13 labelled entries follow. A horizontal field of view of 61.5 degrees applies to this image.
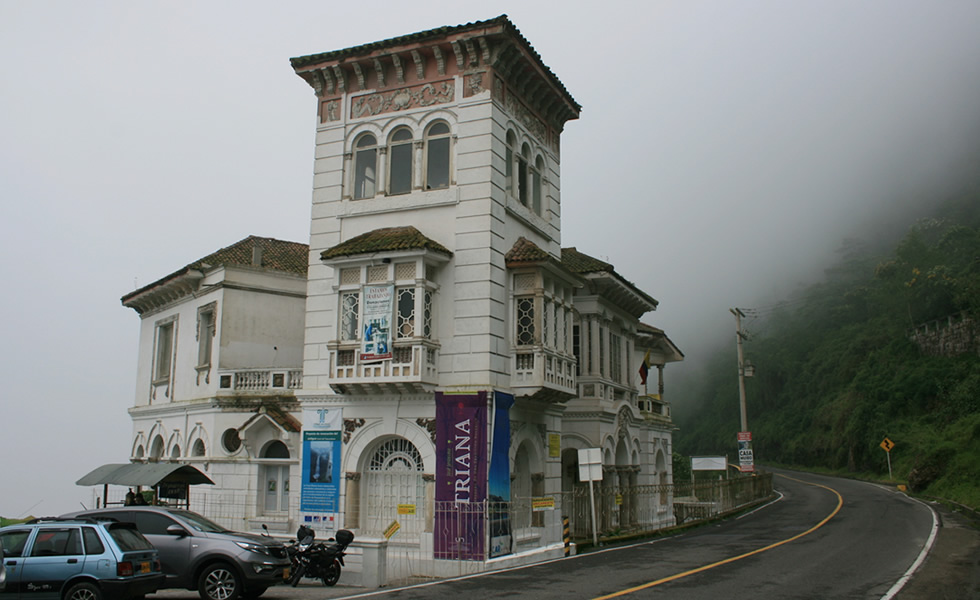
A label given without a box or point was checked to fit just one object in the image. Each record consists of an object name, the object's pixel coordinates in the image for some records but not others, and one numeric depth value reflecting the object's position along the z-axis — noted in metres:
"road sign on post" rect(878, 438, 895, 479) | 47.69
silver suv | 13.95
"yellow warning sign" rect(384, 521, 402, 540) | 17.32
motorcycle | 16.23
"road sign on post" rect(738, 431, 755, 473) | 39.12
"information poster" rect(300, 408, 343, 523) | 21.05
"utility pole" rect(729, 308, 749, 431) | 41.32
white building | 20.23
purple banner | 18.92
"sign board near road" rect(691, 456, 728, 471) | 39.19
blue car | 12.61
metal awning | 21.44
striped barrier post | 20.91
